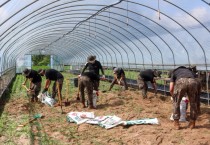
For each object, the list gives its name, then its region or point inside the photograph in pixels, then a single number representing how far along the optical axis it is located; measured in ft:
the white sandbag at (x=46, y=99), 21.71
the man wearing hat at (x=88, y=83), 19.91
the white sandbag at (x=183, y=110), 15.76
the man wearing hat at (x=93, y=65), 22.11
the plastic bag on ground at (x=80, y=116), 16.43
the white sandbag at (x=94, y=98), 20.48
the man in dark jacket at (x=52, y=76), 21.88
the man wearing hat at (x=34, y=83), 23.05
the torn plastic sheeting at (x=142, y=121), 15.31
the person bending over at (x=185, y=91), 13.95
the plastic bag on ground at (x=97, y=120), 16.03
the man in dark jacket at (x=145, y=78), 24.07
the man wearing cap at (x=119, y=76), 30.08
